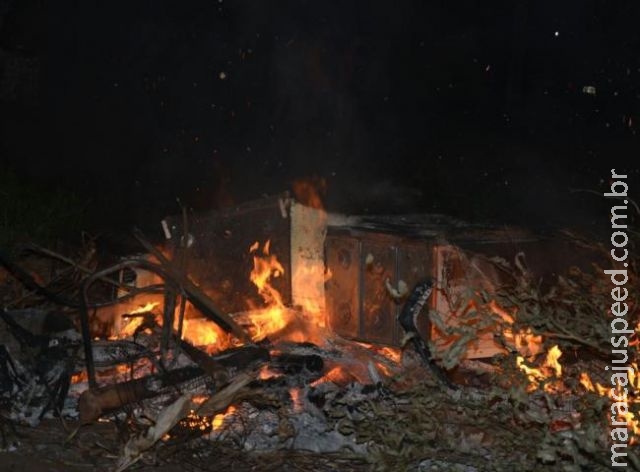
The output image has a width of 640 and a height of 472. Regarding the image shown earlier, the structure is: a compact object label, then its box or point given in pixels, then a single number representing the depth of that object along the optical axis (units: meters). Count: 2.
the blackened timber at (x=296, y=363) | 6.45
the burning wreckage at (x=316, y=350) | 4.86
